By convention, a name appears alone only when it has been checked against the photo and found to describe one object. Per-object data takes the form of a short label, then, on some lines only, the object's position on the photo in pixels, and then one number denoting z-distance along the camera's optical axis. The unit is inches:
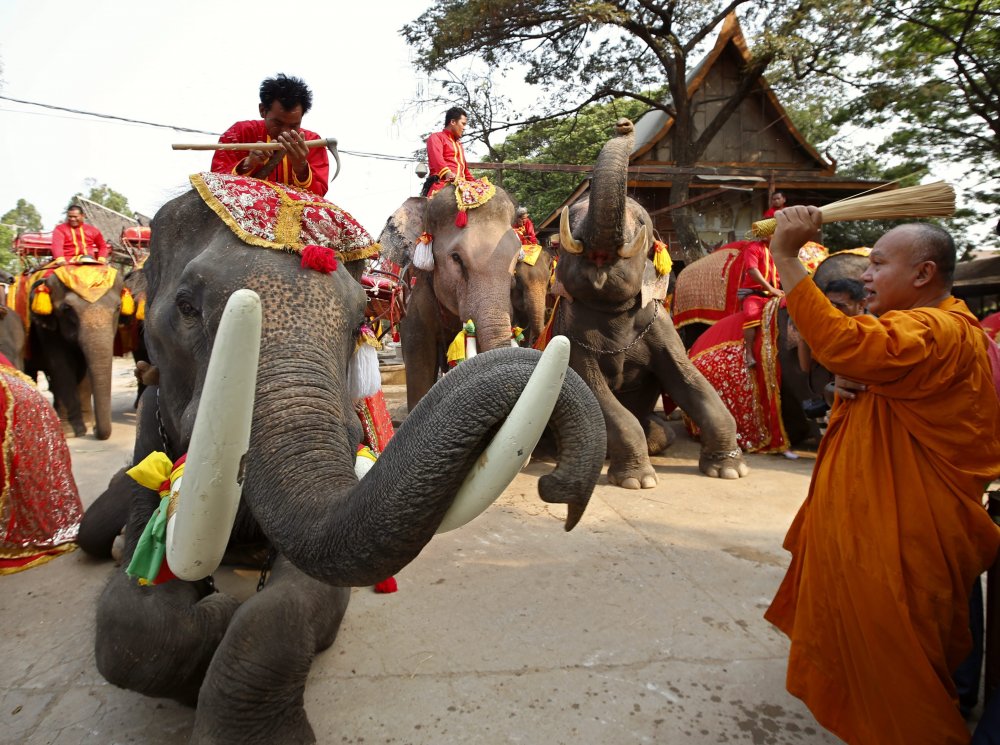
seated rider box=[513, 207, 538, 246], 254.5
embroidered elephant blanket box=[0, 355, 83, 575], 131.9
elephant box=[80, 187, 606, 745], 53.5
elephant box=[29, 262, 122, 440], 257.0
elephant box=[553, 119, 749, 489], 174.9
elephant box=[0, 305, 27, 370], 235.6
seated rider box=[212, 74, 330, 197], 106.3
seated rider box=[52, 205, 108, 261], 300.7
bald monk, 68.5
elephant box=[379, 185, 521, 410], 198.1
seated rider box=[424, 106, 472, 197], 238.1
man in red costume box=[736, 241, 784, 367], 231.6
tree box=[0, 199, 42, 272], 1268.8
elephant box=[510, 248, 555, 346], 248.8
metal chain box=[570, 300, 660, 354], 196.5
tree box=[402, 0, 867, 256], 538.0
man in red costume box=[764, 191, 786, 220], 239.9
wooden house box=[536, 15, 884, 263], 637.3
